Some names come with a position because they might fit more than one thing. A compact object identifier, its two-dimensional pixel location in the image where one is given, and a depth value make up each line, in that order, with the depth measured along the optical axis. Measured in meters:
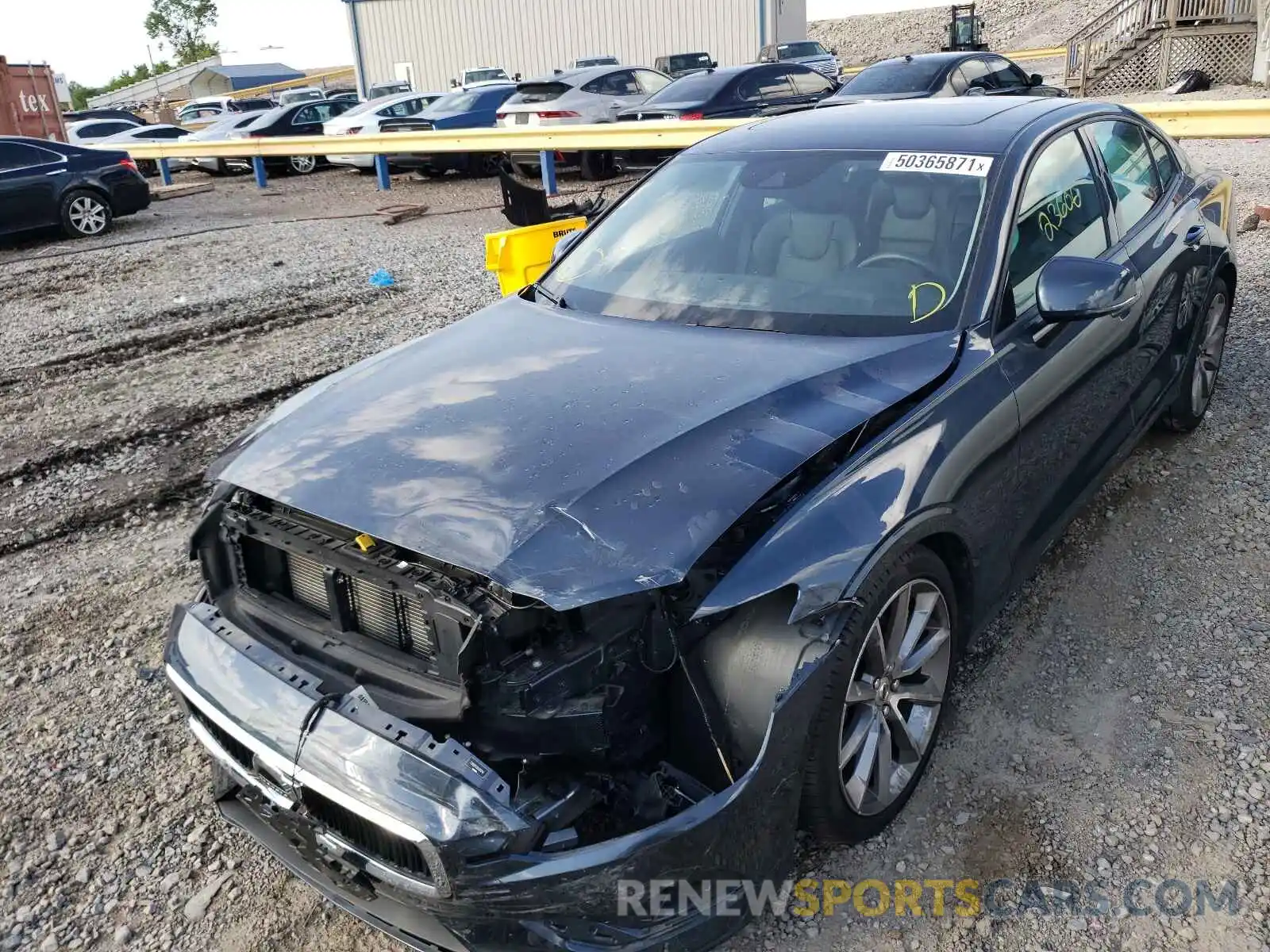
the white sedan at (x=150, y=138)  21.30
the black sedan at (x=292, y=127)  19.12
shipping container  18.55
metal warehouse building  31.36
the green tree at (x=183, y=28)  82.69
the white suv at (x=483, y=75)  30.23
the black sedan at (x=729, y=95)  13.43
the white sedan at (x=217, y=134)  19.89
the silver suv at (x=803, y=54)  24.38
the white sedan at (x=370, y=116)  16.84
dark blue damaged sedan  2.00
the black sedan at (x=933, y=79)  12.27
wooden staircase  21.09
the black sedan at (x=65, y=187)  12.14
